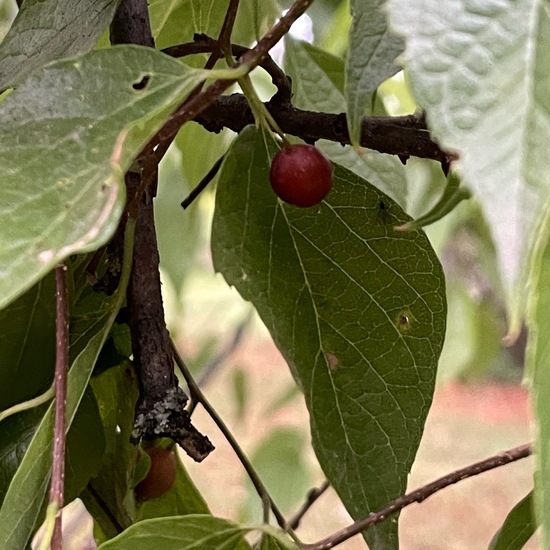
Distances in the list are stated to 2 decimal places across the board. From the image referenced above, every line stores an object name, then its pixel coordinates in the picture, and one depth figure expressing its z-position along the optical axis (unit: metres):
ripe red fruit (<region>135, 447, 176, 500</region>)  0.32
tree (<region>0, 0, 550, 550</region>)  0.15
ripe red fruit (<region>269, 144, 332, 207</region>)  0.27
